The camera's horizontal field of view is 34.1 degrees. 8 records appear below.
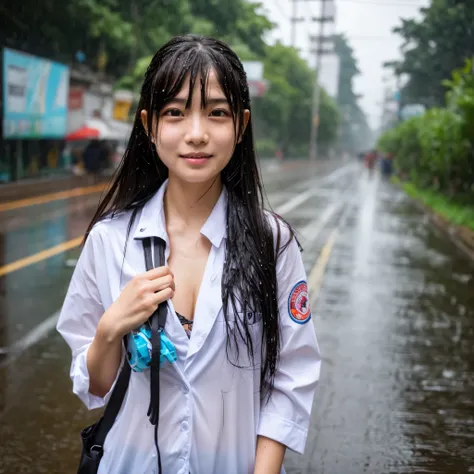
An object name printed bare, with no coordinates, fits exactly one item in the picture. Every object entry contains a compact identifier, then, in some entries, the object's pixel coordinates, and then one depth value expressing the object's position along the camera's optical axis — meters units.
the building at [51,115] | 24.17
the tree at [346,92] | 119.68
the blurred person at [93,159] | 27.86
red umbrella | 29.91
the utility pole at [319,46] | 67.06
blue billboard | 23.64
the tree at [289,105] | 61.84
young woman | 1.77
